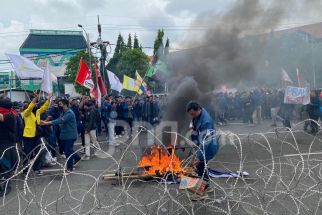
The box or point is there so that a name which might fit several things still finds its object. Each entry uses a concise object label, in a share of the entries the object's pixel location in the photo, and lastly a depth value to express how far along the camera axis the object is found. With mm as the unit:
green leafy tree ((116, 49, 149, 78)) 41406
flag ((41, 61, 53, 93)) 9844
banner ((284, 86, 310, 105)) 12992
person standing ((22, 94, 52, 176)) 8109
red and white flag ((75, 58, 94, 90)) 14109
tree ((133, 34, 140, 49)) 53812
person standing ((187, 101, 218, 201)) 5719
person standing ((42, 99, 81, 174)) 8422
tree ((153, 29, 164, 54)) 32312
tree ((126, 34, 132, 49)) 55769
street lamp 23375
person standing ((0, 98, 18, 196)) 7113
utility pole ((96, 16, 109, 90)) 25716
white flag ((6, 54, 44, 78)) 10773
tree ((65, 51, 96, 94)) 41812
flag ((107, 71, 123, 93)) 18344
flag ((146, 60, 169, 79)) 15381
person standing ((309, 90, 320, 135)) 13086
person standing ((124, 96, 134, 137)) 14078
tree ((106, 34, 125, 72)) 48381
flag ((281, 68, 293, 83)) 17853
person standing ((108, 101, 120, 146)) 12164
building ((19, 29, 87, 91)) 86500
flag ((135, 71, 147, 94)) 17656
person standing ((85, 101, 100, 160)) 10406
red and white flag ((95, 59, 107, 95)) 15211
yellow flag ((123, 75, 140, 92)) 17906
